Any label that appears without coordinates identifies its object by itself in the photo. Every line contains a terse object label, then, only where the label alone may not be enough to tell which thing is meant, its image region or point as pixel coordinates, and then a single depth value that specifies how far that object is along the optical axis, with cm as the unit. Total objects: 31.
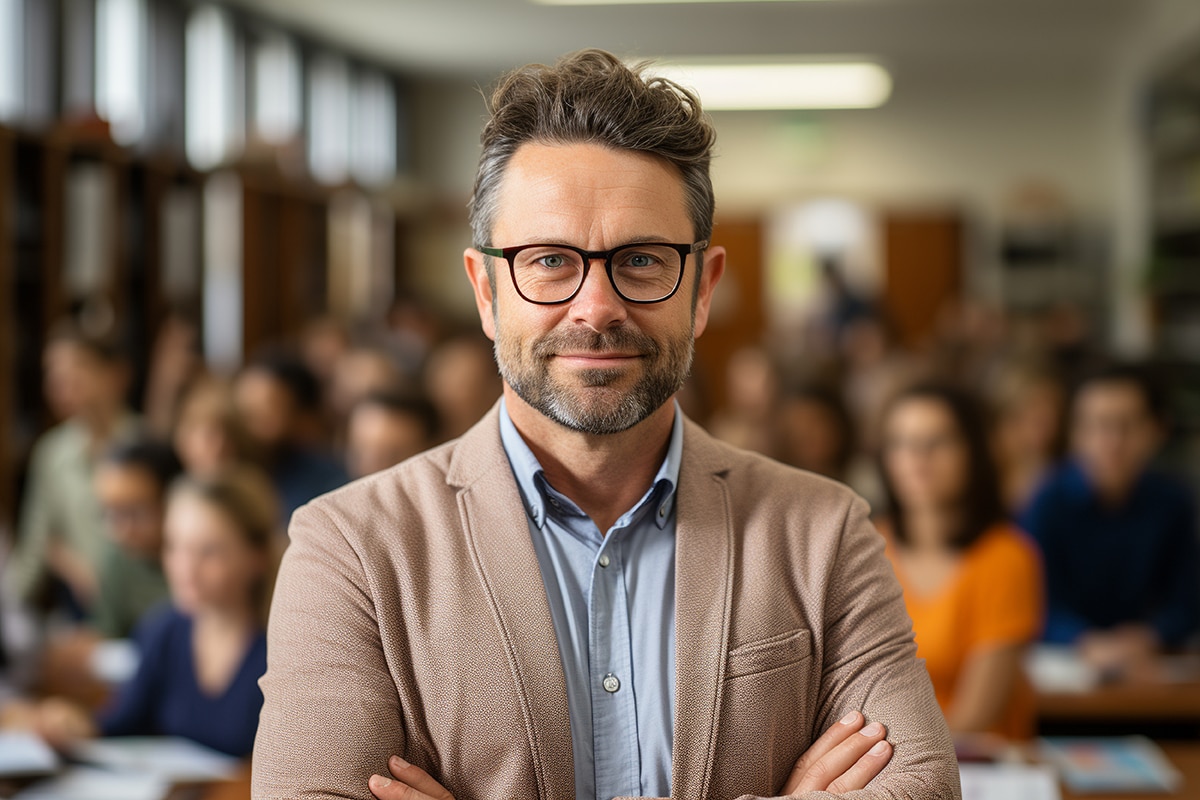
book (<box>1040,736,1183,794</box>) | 238
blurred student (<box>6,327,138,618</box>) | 446
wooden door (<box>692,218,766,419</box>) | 1374
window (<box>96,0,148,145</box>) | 787
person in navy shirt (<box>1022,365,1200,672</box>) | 373
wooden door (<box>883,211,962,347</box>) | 1354
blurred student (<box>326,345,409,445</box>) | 493
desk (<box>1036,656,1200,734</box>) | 313
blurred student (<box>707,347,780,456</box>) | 462
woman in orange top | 278
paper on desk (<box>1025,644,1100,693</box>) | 322
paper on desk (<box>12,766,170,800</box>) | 232
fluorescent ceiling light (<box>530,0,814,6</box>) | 952
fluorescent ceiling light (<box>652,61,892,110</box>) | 1170
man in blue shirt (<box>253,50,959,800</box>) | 134
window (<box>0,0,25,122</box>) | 678
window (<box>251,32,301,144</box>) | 1019
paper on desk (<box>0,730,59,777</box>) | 242
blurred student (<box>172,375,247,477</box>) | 404
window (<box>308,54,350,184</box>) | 1123
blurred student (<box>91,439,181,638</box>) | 366
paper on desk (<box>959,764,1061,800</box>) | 224
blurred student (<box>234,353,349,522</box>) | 430
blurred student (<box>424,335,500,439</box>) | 485
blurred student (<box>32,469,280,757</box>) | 279
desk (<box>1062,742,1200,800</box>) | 233
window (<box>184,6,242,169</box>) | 906
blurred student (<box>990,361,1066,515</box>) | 463
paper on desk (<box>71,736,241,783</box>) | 246
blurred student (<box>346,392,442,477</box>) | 365
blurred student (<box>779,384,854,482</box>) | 442
